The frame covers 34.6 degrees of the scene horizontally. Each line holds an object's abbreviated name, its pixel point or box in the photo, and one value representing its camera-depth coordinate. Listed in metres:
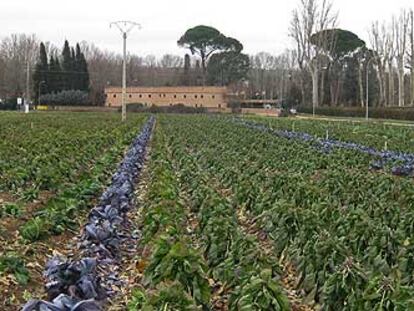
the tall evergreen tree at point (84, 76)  98.57
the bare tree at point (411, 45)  70.54
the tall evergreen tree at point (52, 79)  96.44
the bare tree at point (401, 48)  75.00
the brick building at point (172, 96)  94.31
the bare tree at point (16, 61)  102.94
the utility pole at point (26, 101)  75.47
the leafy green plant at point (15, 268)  6.68
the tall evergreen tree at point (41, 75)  96.06
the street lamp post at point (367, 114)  58.59
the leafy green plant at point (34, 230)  8.48
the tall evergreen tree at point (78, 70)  98.25
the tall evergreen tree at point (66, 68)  97.24
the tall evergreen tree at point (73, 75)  97.56
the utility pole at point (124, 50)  43.69
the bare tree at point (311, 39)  73.94
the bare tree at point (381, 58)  76.50
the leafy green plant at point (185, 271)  5.58
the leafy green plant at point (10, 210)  10.15
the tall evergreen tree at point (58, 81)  96.69
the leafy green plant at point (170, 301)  4.53
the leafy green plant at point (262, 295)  4.82
